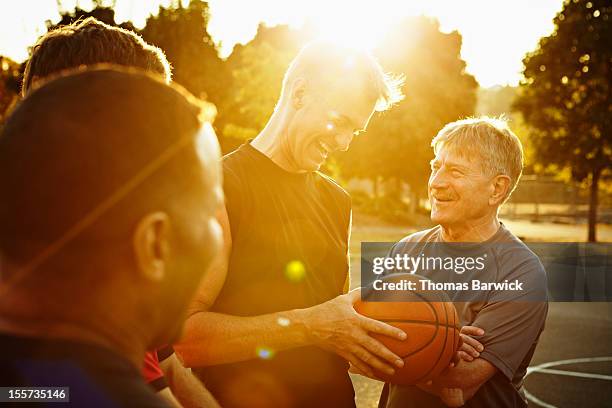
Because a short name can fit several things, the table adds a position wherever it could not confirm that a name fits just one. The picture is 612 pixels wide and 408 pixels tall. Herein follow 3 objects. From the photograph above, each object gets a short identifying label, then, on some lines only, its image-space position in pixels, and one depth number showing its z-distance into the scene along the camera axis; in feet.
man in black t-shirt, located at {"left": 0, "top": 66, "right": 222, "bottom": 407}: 3.52
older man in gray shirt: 9.91
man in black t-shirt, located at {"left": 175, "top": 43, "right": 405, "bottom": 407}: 8.80
